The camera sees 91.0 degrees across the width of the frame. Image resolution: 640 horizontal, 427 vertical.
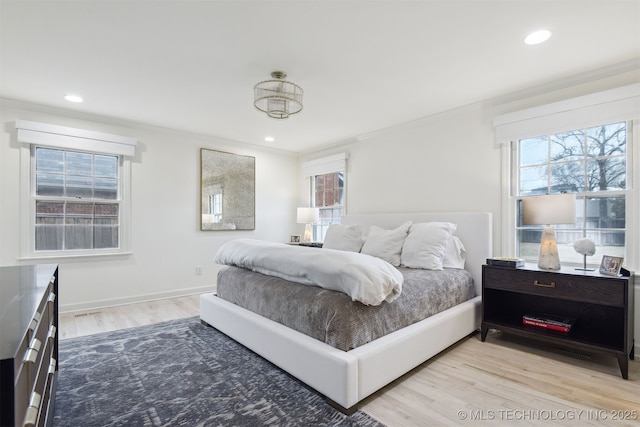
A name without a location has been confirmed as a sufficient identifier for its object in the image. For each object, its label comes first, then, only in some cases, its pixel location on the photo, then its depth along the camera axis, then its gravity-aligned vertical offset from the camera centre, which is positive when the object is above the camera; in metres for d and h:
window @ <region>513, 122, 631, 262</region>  2.70 +0.33
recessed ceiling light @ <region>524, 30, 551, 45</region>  2.17 +1.25
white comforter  1.88 -0.39
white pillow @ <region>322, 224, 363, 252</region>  3.83 -0.31
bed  1.78 -0.89
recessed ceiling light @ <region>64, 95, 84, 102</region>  3.30 +1.23
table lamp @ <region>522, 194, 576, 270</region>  2.49 -0.01
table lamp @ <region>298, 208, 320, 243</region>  5.21 -0.04
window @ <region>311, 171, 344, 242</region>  5.27 +0.26
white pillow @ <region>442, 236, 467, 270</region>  3.25 -0.43
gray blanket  1.89 -0.65
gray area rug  1.74 -1.14
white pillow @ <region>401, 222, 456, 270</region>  3.04 -0.32
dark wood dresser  0.71 -0.40
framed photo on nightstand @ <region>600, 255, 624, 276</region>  2.31 -0.38
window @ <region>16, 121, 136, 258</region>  3.52 +0.26
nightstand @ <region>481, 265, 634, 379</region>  2.22 -0.80
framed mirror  4.82 +0.36
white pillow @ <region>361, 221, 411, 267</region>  3.34 -0.34
